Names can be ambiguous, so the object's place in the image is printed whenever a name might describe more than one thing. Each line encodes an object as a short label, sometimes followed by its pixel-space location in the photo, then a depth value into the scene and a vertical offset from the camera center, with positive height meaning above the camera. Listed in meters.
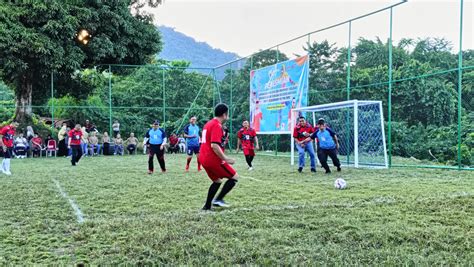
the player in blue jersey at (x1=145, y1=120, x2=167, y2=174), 13.54 -0.06
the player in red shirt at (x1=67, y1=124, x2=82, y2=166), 16.91 -0.13
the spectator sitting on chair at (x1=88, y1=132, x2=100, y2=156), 24.69 -0.27
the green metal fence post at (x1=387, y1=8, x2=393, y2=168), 15.56 +1.51
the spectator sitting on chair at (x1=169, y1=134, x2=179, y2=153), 26.43 -0.21
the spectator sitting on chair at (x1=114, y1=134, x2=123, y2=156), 25.62 -0.36
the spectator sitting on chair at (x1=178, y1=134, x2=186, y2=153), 27.12 -0.27
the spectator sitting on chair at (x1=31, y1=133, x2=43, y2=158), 23.56 -0.41
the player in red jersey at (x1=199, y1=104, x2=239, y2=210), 6.86 -0.25
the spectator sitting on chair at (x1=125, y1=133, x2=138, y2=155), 26.31 -0.31
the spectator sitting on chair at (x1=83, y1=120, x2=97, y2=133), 25.25 +0.52
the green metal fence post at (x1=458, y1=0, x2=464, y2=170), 13.46 +2.02
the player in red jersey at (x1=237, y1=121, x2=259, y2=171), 15.00 -0.02
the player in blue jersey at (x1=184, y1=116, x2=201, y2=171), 14.45 +0.05
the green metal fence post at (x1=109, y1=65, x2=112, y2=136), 25.13 +1.20
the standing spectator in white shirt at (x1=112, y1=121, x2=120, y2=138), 26.00 +0.61
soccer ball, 9.27 -0.83
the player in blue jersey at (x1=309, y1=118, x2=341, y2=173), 13.41 -0.03
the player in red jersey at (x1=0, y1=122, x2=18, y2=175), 13.19 -0.19
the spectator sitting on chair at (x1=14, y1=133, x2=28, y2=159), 22.52 -0.47
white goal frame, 14.95 +1.17
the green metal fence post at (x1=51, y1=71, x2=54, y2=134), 24.74 +2.69
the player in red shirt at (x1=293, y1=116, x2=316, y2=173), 13.80 +0.04
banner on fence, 18.44 +1.98
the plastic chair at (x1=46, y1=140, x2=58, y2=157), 23.70 -0.47
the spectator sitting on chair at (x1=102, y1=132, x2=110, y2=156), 25.12 -0.32
